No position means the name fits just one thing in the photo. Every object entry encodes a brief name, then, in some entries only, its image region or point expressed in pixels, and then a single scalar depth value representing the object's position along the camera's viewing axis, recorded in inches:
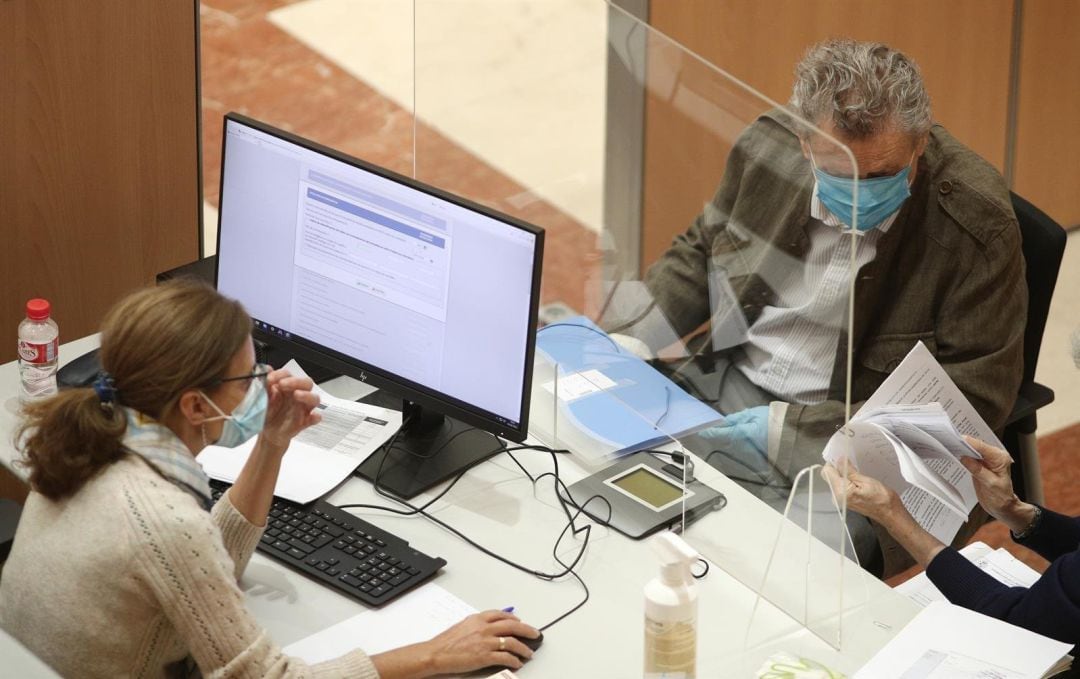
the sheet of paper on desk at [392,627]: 191.1
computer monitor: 200.5
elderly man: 194.8
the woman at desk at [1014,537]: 192.0
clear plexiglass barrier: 193.3
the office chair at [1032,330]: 217.5
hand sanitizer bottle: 179.6
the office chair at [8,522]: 199.9
